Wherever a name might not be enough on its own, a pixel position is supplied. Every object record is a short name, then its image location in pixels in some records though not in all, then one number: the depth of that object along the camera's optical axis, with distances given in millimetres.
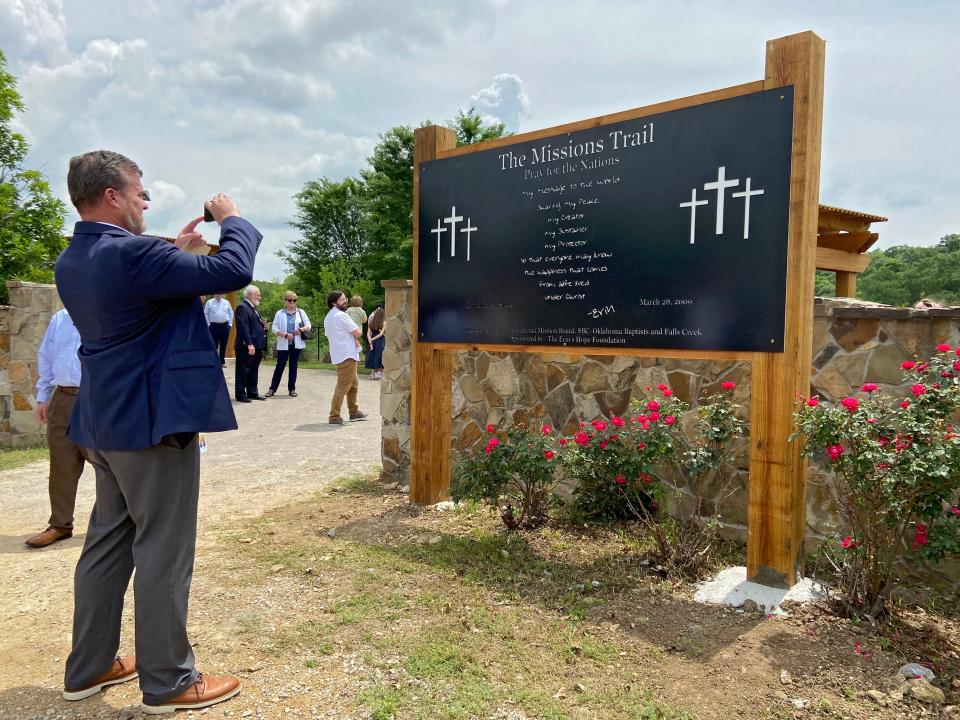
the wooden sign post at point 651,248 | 3482
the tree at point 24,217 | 11062
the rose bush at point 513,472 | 4414
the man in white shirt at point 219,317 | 11320
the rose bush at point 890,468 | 2906
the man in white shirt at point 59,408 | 4578
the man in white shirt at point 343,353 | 9273
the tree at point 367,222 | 31109
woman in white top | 12094
